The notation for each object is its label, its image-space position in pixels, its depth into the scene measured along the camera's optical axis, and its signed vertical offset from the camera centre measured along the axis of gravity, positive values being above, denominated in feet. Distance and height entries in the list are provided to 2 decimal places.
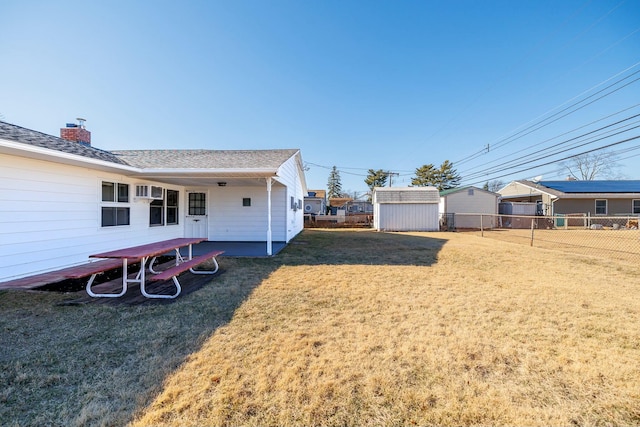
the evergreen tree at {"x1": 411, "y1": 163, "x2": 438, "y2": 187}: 118.90 +17.75
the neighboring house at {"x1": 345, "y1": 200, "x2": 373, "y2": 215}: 115.74 +2.83
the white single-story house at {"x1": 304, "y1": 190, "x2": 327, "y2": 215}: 105.09 +3.09
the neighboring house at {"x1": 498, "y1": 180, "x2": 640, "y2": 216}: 69.51 +3.58
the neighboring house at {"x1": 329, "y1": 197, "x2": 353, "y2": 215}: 135.33 +6.00
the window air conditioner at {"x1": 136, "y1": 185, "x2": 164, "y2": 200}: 26.35 +2.24
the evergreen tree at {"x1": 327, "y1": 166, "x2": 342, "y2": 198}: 189.67 +21.55
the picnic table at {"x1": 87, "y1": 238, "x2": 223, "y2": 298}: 13.75 -3.13
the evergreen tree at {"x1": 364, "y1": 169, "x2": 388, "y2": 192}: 138.21 +18.87
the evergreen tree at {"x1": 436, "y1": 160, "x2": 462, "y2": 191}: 115.55 +16.22
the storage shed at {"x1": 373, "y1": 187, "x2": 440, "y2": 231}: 59.00 +0.36
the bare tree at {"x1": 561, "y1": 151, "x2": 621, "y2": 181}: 112.98 +20.06
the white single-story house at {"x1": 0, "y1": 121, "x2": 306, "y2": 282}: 16.33 +1.60
